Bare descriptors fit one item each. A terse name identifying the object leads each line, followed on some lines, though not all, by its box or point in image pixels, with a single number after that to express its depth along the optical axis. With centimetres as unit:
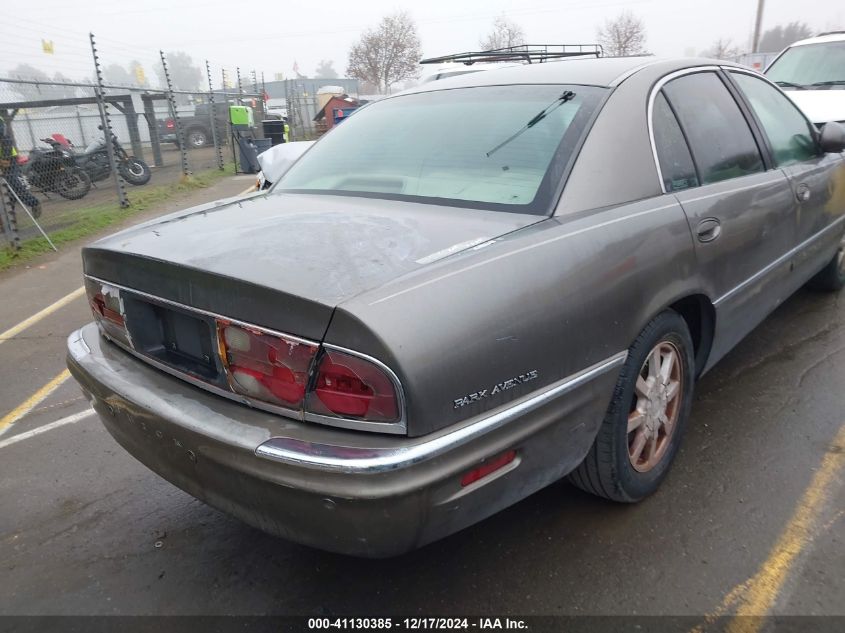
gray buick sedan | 156
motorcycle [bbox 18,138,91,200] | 830
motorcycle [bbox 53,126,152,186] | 1034
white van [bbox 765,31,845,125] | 681
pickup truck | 1803
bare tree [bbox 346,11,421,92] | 4175
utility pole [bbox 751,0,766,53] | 3122
